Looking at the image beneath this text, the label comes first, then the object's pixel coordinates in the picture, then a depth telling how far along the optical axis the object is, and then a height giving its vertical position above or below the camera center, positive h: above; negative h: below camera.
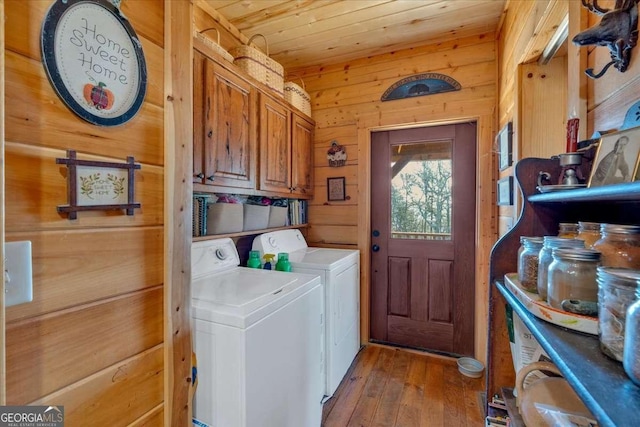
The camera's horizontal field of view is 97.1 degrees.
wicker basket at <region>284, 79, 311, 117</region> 2.43 +1.00
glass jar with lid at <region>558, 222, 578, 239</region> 0.78 -0.06
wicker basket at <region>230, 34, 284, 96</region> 1.92 +1.02
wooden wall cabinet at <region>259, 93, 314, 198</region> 2.04 +0.48
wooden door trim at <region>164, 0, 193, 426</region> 0.95 +0.01
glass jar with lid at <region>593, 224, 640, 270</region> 0.56 -0.07
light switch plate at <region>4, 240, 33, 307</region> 0.59 -0.14
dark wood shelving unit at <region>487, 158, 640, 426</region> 0.37 -0.24
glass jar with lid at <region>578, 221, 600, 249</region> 0.68 -0.06
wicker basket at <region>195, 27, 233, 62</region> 1.55 +0.93
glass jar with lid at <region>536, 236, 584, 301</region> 0.62 -0.11
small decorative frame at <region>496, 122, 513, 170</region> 1.78 +0.42
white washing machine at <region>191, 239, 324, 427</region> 1.08 -0.59
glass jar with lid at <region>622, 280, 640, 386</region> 0.39 -0.19
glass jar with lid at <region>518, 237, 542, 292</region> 0.75 -0.14
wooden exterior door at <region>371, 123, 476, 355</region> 2.41 -0.25
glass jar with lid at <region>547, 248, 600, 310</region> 0.57 -0.14
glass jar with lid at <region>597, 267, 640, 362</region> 0.44 -0.15
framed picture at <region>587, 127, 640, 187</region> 0.60 +0.12
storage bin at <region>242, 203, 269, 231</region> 2.05 -0.06
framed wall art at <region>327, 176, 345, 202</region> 2.71 +0.19
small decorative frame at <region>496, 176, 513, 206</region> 1.71 +0.12
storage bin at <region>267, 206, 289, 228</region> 2.31 -0.06
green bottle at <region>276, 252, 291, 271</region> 1.93 -0.38
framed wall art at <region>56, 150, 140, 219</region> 0.70 +0.06
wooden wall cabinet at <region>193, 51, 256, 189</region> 1.51 +0.48
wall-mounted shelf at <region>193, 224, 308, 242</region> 1.68 -0.17
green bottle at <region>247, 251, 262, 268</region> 1.96 -0.36
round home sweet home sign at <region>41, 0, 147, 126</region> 0.67 +0.39
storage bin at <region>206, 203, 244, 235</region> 1.77 -0.06
